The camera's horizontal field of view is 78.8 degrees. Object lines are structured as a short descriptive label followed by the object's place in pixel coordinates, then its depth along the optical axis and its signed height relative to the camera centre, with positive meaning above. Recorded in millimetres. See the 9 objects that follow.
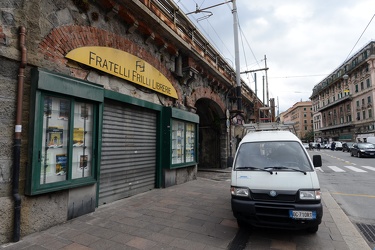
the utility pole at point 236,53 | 13320 +5164
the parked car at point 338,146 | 41494 -1031
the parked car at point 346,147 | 34391 -1010
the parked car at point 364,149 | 21219 -892
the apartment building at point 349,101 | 45906 +9911
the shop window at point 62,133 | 4055 +162
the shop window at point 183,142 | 8781 -66
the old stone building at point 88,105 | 3904 +850
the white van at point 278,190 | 3742 -857
